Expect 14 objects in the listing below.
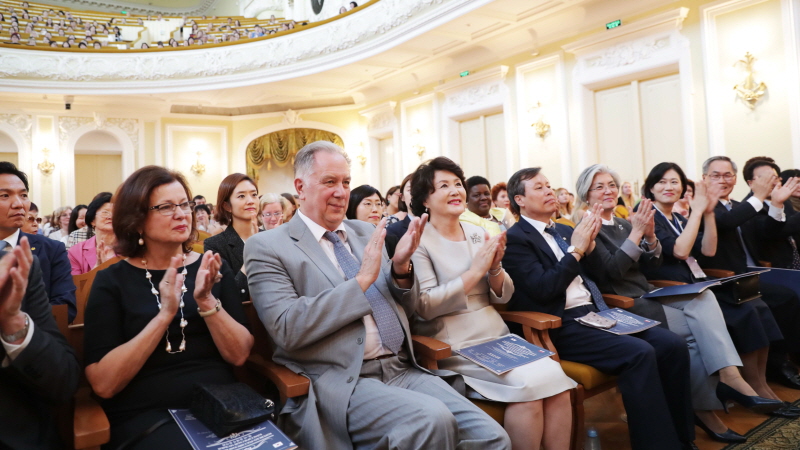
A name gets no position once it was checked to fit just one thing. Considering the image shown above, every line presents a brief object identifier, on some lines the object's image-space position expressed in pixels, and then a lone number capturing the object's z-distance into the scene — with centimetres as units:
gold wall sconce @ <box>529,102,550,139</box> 792
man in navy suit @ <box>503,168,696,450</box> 215
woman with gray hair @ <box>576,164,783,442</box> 256
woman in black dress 151
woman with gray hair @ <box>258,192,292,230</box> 394
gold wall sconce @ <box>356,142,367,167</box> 1163
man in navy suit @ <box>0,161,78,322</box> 228
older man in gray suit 164
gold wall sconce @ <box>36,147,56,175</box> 1109
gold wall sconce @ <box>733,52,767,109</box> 574
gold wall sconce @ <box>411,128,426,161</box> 1006
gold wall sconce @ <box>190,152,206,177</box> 1228
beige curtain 1252
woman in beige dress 191
